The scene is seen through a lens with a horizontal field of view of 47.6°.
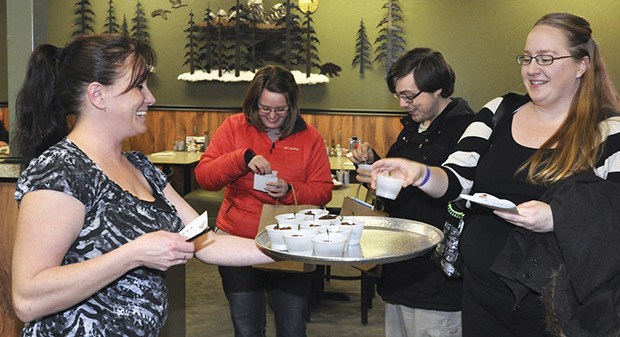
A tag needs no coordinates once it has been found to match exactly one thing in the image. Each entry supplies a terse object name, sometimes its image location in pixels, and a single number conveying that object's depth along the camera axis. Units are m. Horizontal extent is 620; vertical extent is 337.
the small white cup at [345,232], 2.20
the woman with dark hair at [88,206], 1.74
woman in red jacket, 3.35
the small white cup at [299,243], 2.19
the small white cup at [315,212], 2.64
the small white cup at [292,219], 2.44
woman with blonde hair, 2.19
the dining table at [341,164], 6.81
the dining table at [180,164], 7.29
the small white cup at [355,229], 2.31
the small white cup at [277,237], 2.26
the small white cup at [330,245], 2.13
